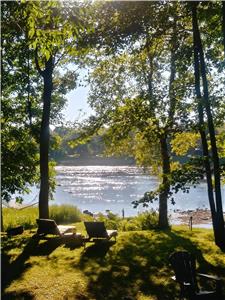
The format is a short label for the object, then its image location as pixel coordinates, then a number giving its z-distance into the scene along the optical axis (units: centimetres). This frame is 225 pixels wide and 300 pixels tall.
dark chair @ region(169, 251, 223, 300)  589
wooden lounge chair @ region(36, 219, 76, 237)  1126
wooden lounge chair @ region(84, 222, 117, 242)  1059
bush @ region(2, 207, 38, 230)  1661
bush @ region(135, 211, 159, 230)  1693
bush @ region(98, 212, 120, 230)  1700
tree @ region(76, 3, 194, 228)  1063
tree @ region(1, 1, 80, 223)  1337
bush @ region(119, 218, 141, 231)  1663
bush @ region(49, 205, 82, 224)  1851
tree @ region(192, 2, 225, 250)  1019
